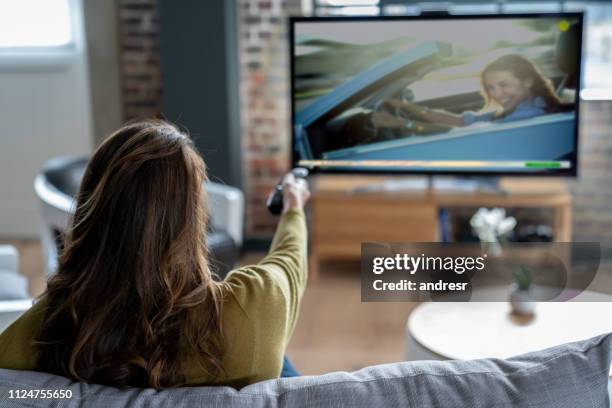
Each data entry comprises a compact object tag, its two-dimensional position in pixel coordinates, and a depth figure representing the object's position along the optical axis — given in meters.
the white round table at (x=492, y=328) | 2.06
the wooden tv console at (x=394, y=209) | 3.63
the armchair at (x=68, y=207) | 3.12
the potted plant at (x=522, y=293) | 2.28
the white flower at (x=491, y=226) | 2.56
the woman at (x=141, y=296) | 1.10
